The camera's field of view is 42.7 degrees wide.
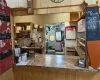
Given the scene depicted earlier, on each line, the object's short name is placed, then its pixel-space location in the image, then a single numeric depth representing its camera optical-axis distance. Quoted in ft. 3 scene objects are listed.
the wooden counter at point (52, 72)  6.21
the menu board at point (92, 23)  5.74
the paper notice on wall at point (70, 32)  16.28
